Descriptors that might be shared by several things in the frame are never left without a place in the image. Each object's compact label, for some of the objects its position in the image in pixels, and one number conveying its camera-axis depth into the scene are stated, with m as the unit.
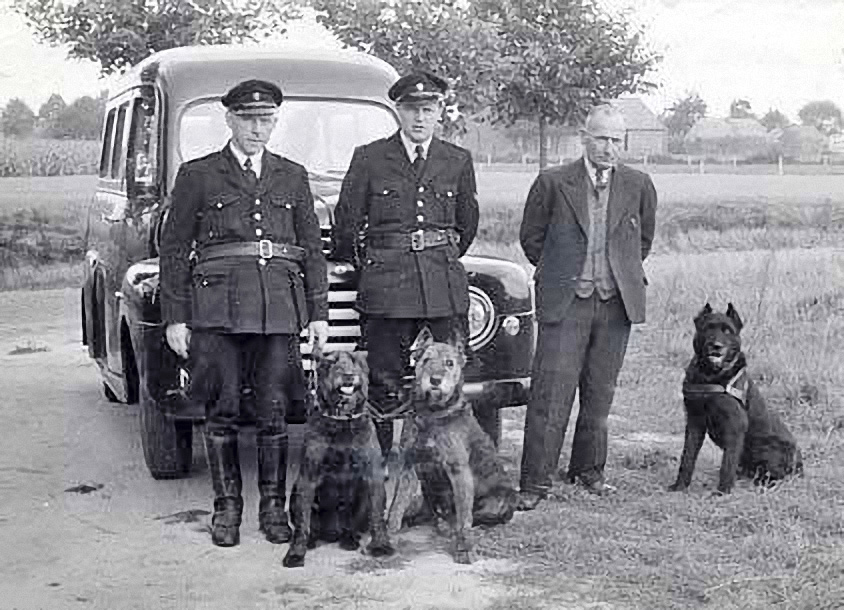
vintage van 6.66
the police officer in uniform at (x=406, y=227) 6.02
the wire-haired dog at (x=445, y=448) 5.71
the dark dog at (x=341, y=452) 5.61
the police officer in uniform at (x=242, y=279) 5.71
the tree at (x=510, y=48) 13.41
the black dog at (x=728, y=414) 6.55
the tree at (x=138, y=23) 14.84
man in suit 6.36
